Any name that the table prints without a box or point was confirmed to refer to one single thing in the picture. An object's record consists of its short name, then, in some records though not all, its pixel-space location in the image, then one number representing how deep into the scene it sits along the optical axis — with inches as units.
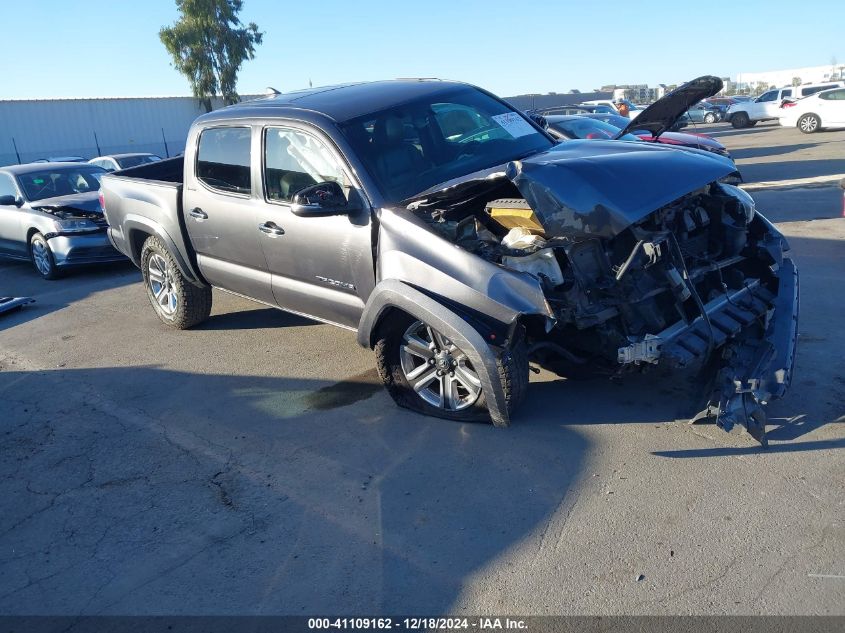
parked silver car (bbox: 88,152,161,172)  704.4
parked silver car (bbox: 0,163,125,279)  381.4
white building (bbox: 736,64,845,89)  2802.7
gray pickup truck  152.3
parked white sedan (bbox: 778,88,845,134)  966.4
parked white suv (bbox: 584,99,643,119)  1048.8
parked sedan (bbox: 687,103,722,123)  1515.7
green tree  1599.4
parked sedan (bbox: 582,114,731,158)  477.7
